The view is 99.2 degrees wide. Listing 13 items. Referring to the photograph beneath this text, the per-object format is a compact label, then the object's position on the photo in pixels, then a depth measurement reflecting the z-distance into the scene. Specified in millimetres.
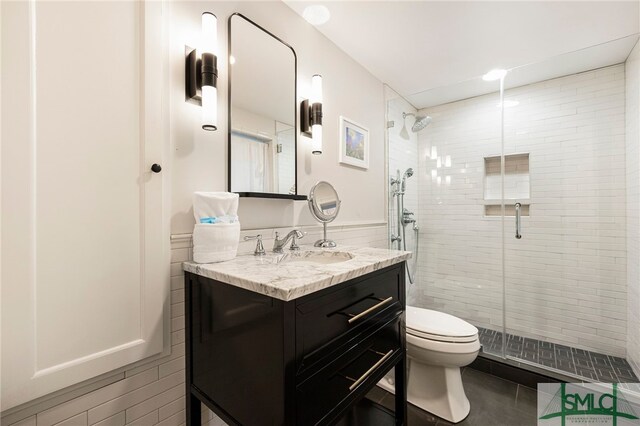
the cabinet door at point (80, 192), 726
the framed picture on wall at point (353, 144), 1965
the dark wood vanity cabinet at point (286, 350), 742
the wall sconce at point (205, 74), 1052
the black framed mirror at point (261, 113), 1272
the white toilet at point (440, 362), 1520
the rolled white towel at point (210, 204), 1021
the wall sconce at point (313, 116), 1608
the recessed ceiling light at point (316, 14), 1572
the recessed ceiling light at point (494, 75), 2312
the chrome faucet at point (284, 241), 1353
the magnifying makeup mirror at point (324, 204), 1575
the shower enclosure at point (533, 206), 2078
